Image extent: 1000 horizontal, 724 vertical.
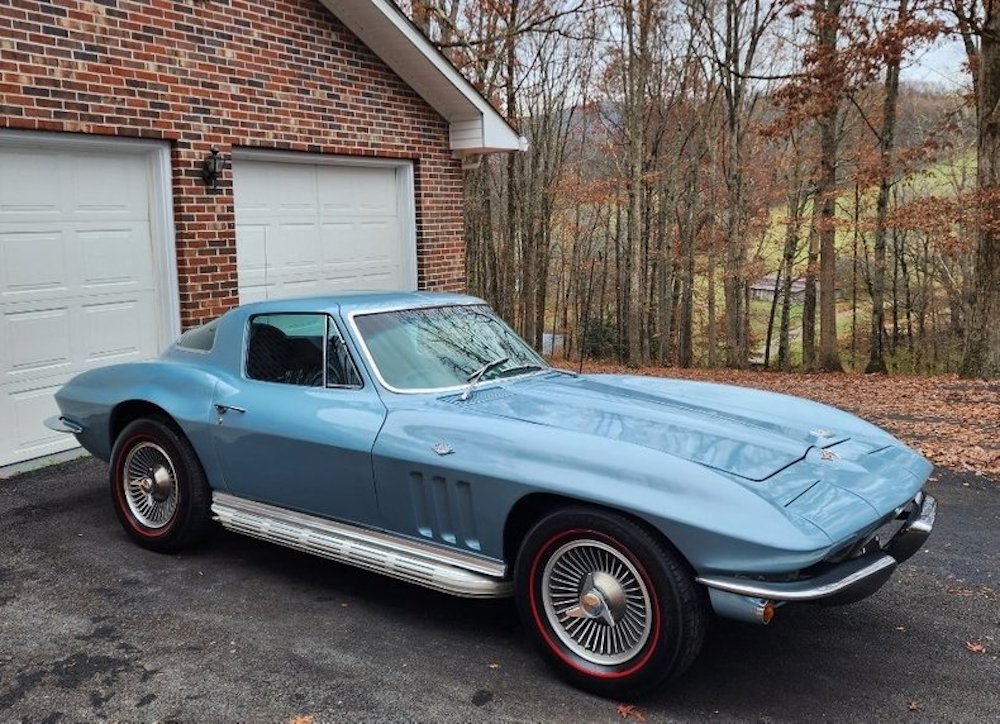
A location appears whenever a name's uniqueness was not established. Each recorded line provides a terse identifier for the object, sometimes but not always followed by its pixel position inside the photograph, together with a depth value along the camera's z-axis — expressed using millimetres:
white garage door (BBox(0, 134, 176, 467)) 6738
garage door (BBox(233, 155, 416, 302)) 8625
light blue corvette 2924
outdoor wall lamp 7863
